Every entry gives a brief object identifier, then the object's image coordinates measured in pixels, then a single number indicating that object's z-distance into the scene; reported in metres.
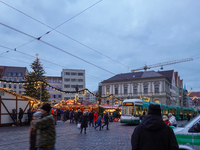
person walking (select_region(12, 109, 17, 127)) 16.07
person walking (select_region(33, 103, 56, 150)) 3.59
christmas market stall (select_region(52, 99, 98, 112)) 26.59
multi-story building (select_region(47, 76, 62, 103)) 66.54
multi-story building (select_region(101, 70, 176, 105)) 48.74
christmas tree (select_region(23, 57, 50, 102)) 30.80
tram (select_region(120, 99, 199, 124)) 19.12
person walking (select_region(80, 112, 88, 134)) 12.43
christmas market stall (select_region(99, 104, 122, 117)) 27.88
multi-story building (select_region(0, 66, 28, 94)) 66.79
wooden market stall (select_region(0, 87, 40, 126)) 16.02
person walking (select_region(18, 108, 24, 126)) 16.46
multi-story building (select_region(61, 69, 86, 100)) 67.77
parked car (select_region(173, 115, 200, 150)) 4.37
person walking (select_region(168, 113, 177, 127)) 8.99
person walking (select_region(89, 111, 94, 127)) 18.52
